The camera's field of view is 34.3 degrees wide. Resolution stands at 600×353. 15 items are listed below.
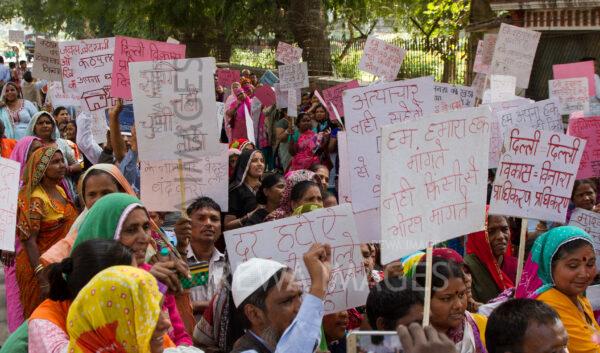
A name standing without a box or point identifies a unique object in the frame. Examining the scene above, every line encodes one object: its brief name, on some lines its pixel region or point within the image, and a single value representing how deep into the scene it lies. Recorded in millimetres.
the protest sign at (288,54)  14969
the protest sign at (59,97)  12114
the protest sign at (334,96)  11711
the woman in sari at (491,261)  5694
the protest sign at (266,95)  14461
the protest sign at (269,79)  15781
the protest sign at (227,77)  17156
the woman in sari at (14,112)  11938
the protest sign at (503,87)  9250
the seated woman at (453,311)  4125
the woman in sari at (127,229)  4180
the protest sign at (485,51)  11781
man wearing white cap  3695
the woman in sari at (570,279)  4498
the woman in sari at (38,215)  6430
